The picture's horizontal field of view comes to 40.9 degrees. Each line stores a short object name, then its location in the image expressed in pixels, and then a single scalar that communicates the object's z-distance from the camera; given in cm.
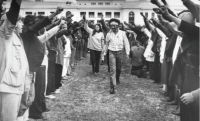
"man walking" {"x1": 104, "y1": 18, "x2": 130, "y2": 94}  782
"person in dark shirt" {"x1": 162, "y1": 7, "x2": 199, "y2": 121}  299
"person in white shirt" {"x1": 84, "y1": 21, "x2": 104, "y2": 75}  1066
